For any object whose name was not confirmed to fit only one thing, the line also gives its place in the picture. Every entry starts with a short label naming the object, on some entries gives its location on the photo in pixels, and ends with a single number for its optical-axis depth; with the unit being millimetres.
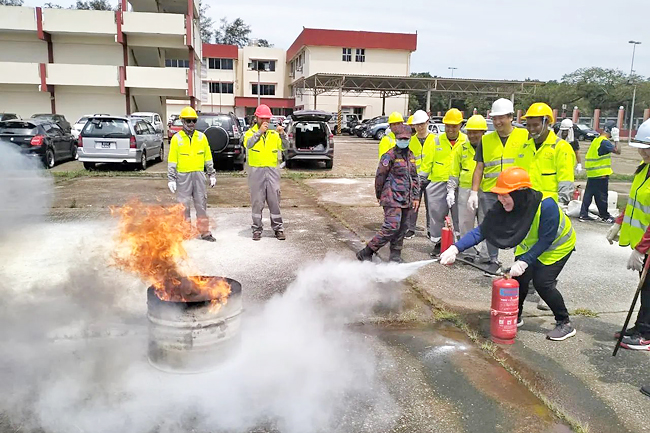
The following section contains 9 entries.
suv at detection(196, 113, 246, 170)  15641
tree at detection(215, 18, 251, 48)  80812
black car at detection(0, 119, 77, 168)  14438
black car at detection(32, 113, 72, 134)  21484
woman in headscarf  4043
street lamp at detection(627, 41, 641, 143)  41084
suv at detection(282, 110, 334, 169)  16781
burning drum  3529
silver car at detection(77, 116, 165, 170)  14789
